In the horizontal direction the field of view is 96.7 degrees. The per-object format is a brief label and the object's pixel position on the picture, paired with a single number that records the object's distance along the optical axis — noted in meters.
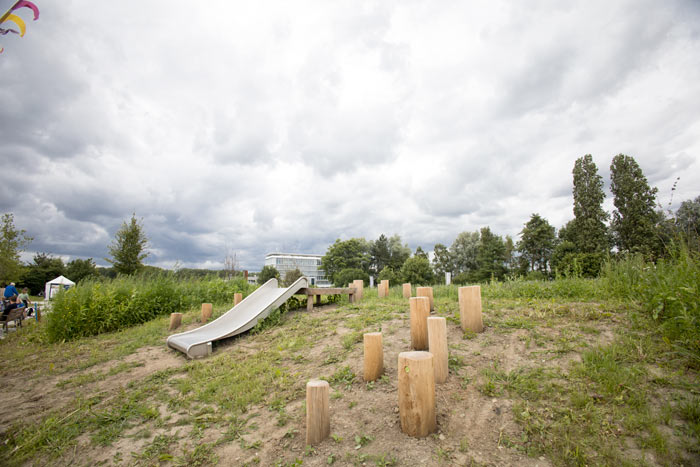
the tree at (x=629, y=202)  25.33
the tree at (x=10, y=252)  14.88
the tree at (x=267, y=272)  52.48
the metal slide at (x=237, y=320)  5.35
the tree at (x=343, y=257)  54.09
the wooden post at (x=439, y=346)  3.00
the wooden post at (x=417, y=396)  2.36
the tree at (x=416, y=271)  41.25
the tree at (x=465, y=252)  45.28
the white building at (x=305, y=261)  96.00
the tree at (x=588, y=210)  27.42
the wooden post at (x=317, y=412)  2.46
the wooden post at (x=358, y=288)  8.10
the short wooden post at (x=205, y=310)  7.74
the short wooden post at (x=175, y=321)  7.33
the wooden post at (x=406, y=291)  7.55
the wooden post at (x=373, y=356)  3.18
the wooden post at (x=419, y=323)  3.64
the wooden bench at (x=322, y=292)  7.38
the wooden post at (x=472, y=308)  3.99
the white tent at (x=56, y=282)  17.89
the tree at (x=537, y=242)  33.34
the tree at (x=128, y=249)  16.48
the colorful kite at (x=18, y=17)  3.12
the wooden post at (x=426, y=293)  5.32
